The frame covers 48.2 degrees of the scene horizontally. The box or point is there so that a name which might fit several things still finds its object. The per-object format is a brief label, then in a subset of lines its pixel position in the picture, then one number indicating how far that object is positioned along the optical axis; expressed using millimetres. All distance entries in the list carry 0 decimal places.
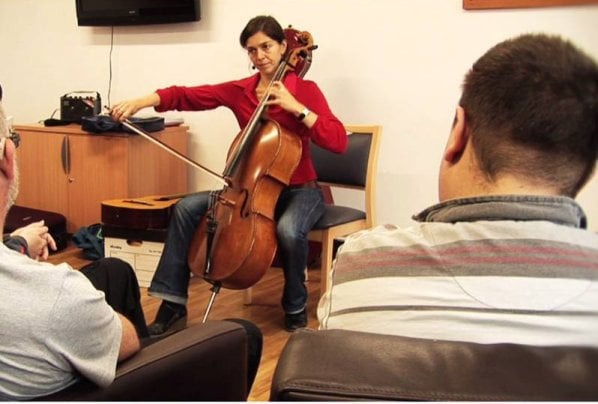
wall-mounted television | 3750
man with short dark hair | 747
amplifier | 3914
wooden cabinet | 3559
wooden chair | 2670
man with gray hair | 946
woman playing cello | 2527
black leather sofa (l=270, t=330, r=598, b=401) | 557
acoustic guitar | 3115
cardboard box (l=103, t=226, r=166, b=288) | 3139
